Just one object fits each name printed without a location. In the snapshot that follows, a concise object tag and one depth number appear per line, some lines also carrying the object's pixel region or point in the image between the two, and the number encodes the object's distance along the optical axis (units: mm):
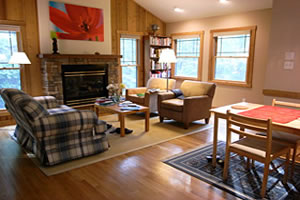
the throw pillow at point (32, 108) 2808
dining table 2340
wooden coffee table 4070
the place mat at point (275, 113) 2585
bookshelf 6969
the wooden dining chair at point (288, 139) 2703
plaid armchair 2867
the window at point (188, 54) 6879
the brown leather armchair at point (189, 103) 4619
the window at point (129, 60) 6879
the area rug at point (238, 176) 2497
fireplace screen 5580
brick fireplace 5156
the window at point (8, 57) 4871
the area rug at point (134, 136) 3148
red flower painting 5379
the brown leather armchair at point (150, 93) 5418
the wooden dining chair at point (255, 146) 2318
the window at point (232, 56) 5809
